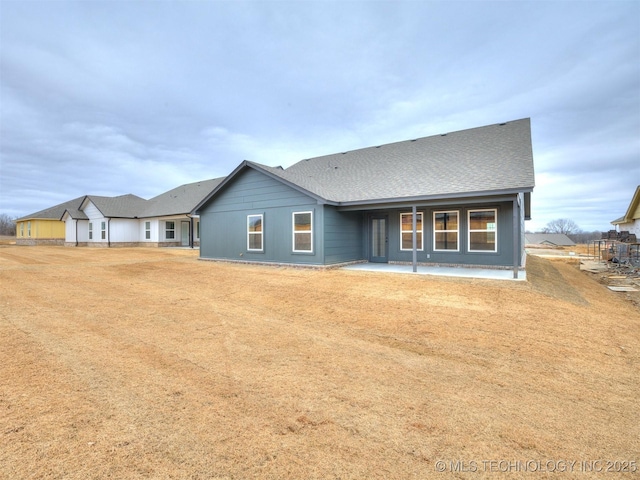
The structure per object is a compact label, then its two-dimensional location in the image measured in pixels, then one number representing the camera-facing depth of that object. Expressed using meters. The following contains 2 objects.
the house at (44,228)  31.58
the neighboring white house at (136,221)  26.62
